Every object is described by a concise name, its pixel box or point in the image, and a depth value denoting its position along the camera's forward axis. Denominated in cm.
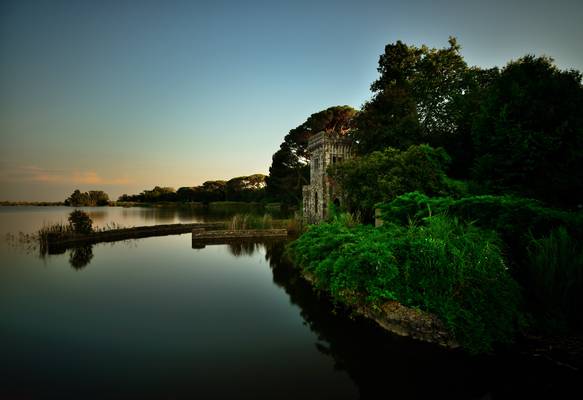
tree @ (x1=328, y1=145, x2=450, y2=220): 1252
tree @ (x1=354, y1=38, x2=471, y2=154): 1733
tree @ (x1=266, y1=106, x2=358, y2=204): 3622
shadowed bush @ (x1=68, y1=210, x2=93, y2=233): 1942
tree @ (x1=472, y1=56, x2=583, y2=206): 998
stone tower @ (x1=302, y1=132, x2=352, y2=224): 2162
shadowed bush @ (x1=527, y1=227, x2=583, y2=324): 545
